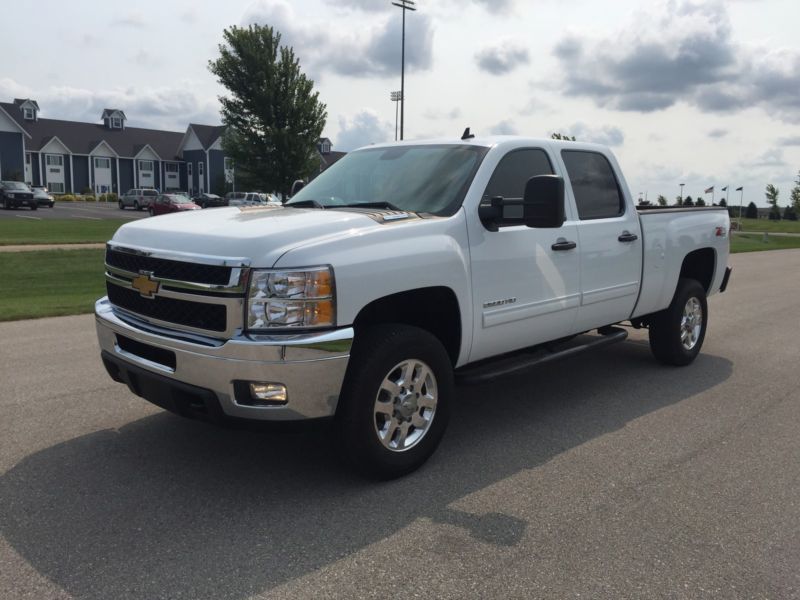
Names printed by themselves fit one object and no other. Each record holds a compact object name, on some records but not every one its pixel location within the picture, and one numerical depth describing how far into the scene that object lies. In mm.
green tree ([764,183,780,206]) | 63781
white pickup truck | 3557
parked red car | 41062
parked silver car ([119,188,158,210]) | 52625
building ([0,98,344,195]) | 67000
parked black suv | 43469
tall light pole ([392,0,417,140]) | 43288
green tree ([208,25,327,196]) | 29375
